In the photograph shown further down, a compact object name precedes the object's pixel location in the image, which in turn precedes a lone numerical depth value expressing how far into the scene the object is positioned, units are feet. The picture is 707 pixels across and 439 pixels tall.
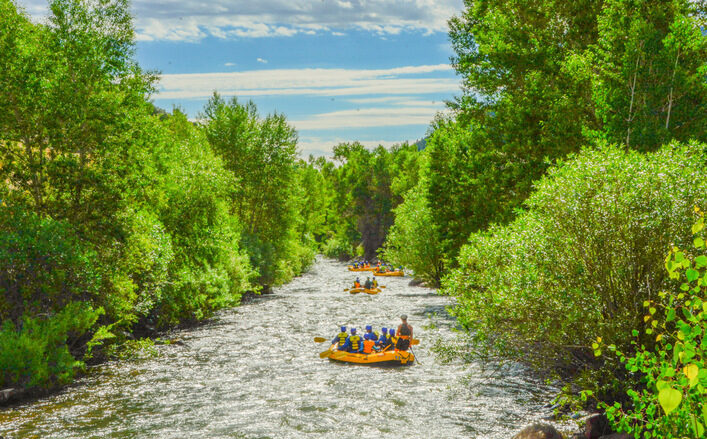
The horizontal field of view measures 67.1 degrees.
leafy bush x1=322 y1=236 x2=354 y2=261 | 283.18
